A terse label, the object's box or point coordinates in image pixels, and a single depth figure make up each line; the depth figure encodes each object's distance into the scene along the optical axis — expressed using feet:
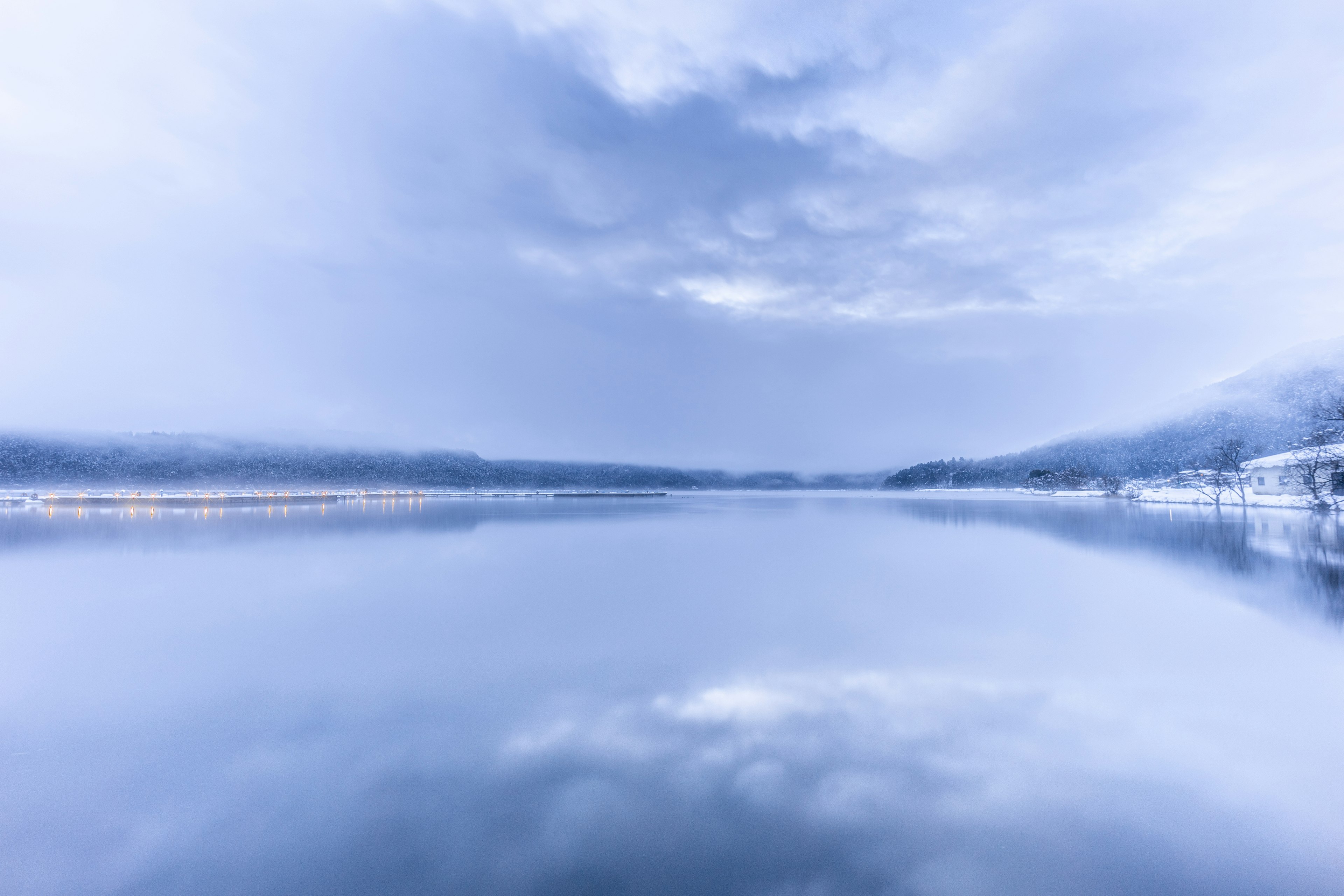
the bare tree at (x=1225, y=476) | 192.65
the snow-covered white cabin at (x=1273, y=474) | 179.83
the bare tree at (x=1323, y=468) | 144.25
